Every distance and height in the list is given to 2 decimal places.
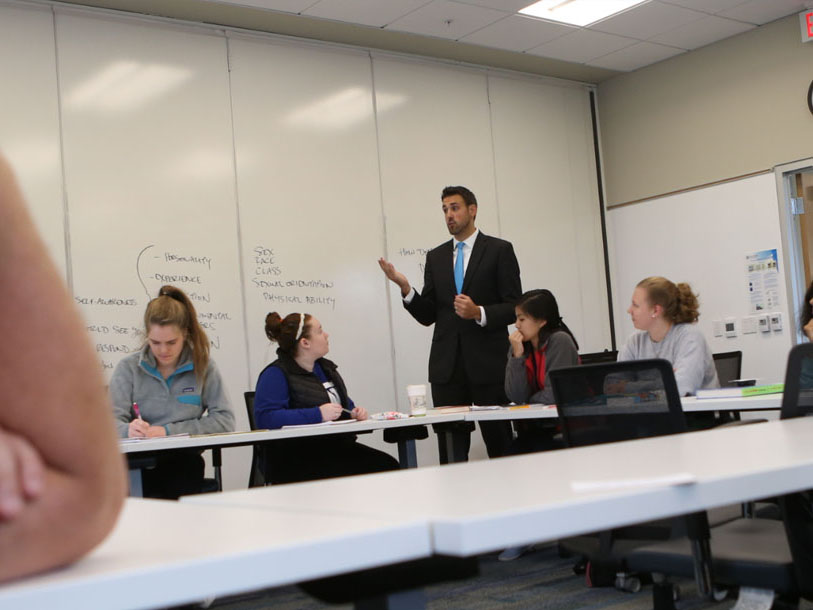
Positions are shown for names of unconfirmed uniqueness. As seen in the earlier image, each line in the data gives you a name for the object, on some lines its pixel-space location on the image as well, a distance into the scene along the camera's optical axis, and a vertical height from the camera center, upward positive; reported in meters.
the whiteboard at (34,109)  5.22 +1.52
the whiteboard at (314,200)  6.00 +1.06
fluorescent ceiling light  6.04 +2.12
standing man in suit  5.21 +0.27
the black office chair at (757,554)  1.62 -0.40
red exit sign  6.30 +1.96
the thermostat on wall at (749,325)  6.77 +0.04
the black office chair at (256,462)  4.09 -0.40
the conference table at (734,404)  3.25 -0.25
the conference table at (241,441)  3.39 -0.27
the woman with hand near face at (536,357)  4.50 -0.05
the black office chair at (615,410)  2.18 -0.17
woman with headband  4.12 -0.17
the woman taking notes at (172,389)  3.85 -0.05
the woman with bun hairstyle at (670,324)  4.04 +0.06
